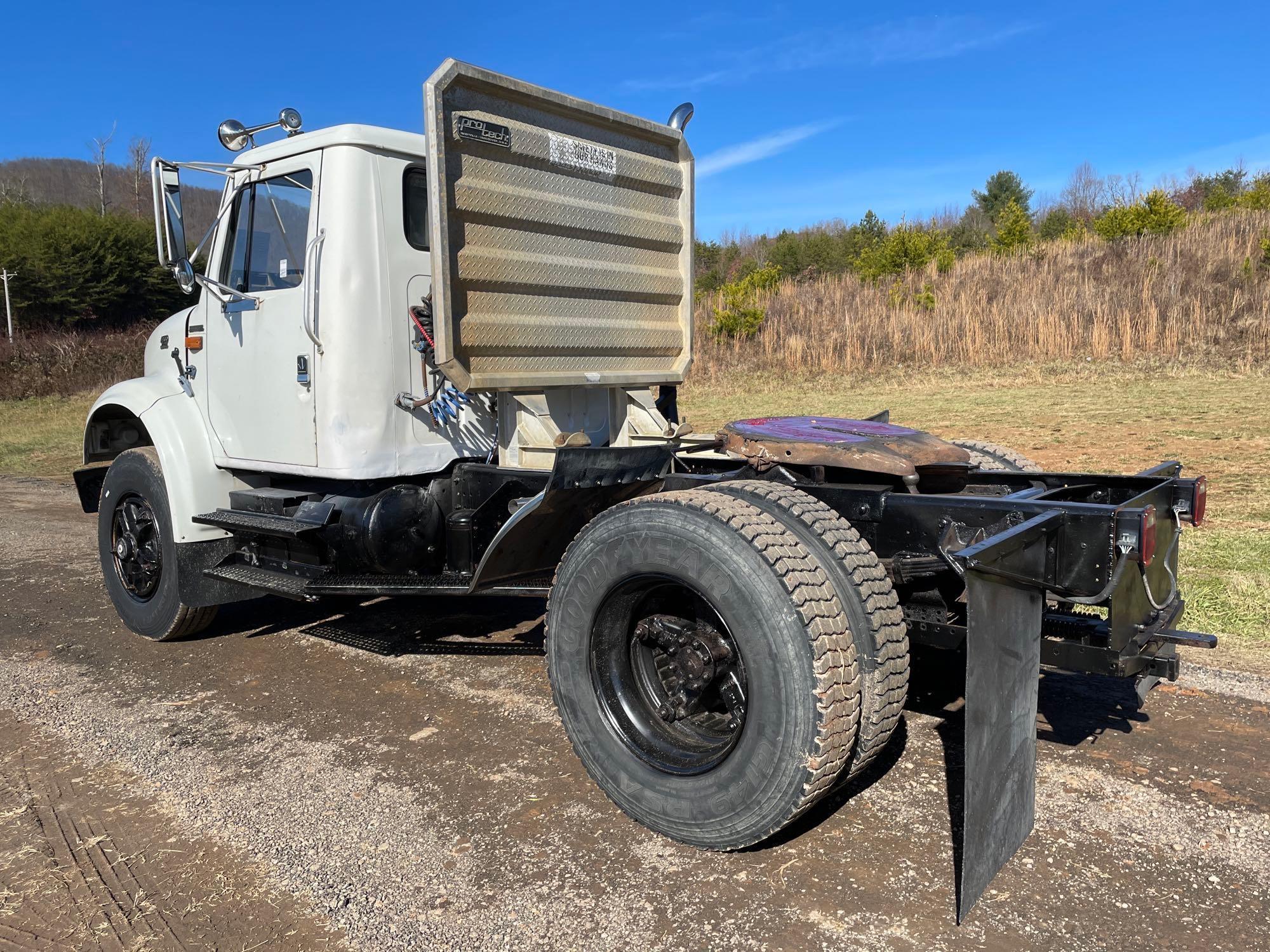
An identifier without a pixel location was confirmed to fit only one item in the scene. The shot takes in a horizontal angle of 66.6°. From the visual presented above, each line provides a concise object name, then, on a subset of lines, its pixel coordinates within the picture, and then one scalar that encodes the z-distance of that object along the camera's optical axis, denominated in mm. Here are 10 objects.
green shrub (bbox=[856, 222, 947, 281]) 31578
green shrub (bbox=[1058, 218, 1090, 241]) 27062
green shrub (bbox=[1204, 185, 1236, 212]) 28359
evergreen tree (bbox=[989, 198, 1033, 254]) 30000
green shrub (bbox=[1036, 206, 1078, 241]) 36688
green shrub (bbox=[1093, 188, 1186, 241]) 24875
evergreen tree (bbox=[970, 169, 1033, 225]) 49625
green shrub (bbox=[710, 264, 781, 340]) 25391
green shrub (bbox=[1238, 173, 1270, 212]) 25672
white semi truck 2916
